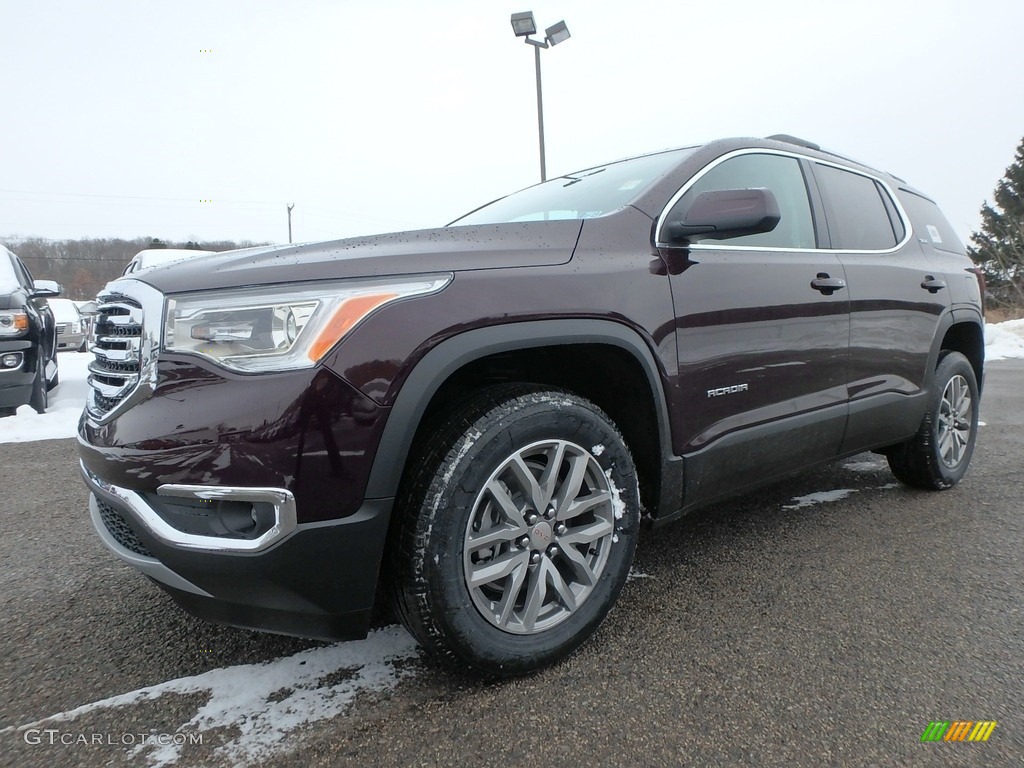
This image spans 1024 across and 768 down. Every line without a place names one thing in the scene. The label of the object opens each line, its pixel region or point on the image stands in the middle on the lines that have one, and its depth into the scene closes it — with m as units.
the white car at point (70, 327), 10.02
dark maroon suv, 1.38
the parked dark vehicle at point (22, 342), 5.09
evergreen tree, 20.61
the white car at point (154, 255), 7.35
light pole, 9.45
